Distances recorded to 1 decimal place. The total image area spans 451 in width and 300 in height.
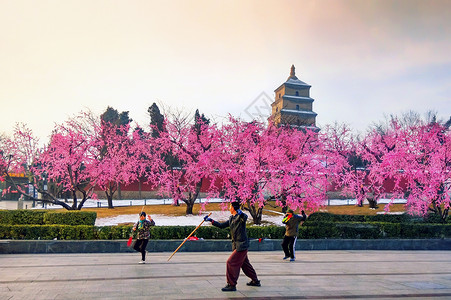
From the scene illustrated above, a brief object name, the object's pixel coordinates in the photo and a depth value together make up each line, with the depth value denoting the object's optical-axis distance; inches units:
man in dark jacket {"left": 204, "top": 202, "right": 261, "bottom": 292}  312.3
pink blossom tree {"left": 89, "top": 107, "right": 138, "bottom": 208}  1070.4
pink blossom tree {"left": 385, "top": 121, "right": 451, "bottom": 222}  962.7
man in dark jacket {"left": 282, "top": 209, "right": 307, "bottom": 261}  519.5
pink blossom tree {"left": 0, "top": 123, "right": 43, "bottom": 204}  1046.1
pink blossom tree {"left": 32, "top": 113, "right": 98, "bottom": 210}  960.4
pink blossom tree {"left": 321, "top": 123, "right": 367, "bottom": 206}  1273.4
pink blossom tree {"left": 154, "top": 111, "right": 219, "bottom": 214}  951.0
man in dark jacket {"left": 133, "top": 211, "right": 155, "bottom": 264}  467.8
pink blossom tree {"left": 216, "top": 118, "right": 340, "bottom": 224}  862.5
